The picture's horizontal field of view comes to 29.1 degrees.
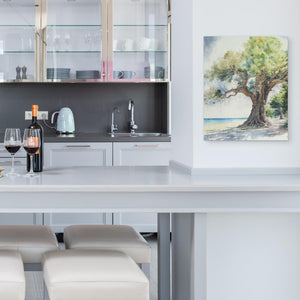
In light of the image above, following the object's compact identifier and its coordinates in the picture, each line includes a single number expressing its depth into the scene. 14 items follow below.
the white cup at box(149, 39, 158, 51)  4.95
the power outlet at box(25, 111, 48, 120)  5.18
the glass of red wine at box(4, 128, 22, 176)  2.52
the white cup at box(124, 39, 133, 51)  4.92
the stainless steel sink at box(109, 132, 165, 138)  5.04
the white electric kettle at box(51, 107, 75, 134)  4.95
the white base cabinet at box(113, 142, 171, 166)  4.68
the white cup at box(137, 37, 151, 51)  4.94
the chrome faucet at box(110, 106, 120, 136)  5.20
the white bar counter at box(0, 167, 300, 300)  2.10
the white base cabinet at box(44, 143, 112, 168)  4.64
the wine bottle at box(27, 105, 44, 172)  2.62
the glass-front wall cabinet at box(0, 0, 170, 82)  4.87
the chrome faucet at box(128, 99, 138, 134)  5.16
